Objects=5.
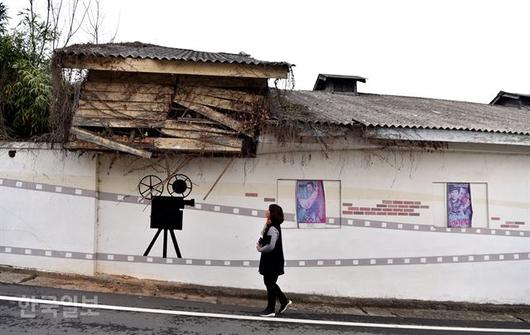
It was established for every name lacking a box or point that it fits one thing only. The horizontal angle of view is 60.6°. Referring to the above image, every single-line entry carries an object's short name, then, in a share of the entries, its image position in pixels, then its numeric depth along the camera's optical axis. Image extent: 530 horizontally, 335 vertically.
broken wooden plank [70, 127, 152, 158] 6.98
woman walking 6.41
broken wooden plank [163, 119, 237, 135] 7.39
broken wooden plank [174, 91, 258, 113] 7.67
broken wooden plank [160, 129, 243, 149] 7.39
